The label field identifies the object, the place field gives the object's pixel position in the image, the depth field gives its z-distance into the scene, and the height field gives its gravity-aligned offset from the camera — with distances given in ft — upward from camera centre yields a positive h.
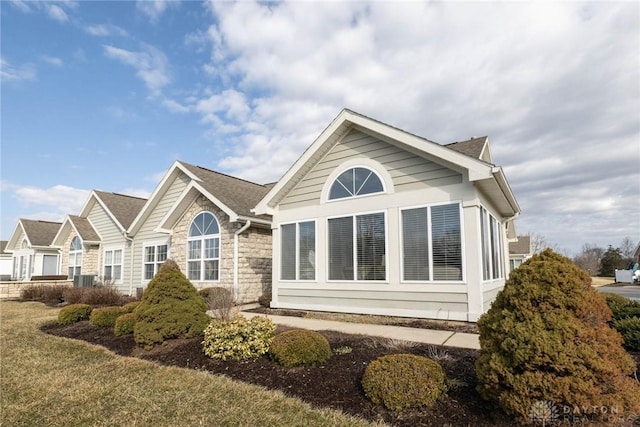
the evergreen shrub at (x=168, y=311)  23.41 -3.87
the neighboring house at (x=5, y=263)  125.08 -2.43
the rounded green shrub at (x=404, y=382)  12.71 -4.82
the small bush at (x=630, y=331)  18.84 -4.40
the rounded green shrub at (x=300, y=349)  17.51 -4.84
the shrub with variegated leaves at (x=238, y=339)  19.79 -4.86
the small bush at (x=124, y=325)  27.02 -5.29
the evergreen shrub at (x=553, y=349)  10.36 -3.01
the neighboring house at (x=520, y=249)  100.48 +0.48
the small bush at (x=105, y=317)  30.76 -5.30
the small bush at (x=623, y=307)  20.96 -3.47
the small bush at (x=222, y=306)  25.02 -3.77
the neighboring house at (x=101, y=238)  63.26 +3.32
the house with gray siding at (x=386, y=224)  27.84 +2.53
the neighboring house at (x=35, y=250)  81.15 +1.56
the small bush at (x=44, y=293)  57.67 -6.17
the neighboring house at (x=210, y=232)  44.19 +3.09
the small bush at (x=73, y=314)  33.96 -5.61
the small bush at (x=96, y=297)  42.65 -5.18
